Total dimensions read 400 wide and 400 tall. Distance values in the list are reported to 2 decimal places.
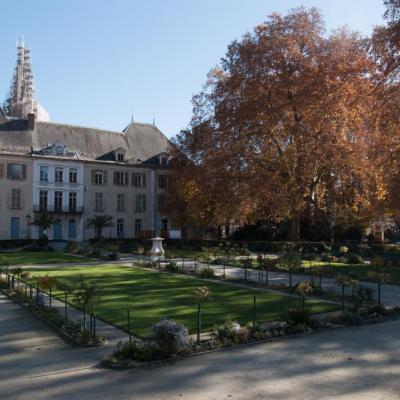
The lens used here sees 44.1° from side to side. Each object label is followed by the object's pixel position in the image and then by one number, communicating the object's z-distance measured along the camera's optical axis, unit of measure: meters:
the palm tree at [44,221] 43.72
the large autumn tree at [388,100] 22.06
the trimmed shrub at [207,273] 20.09
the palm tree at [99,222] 48.31
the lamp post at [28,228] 49.56
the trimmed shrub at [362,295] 12.91
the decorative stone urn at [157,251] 28.34
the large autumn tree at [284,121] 30.80
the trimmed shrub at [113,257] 29.86
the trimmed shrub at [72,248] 35.98
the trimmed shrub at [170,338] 8.13
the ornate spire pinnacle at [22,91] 86.62
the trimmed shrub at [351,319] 10.79
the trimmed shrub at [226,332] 9.20
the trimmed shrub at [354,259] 26.77
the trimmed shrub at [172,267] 22.73
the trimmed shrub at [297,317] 10.29
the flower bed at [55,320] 9.32
